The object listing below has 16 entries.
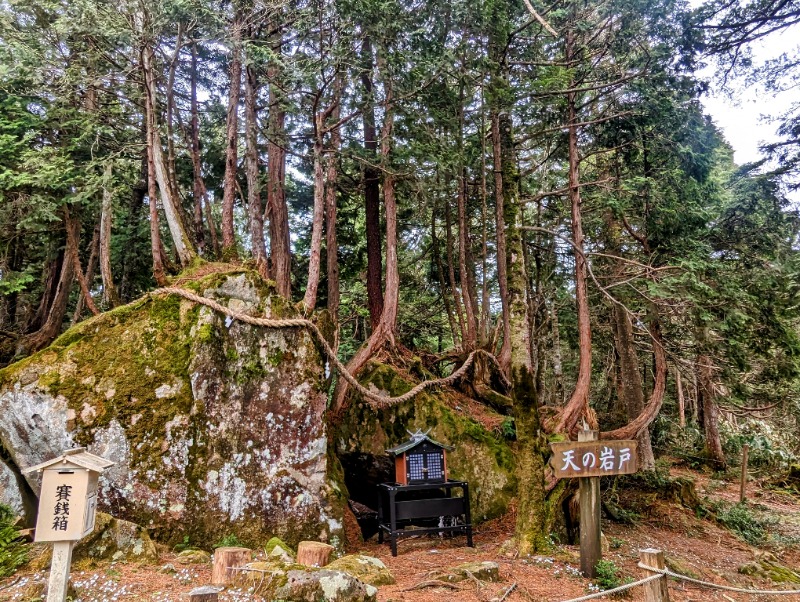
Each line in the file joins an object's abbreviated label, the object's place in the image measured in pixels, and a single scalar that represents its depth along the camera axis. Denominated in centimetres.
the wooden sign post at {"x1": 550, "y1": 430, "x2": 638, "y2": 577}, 559
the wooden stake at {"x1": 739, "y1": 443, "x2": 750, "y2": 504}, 1138
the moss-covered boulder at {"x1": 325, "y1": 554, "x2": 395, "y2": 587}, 494
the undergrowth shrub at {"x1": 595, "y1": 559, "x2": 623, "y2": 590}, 537
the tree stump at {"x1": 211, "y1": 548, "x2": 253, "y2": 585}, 457
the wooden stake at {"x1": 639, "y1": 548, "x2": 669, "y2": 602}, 426
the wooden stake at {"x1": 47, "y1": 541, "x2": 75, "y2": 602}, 347
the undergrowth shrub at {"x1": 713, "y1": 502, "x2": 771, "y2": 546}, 976
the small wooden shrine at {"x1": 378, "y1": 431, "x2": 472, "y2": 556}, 677
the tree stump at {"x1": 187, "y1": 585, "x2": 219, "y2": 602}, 315
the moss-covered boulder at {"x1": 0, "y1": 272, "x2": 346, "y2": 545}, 586
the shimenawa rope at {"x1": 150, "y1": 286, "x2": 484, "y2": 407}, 671
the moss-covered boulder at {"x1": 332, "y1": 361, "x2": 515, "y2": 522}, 827
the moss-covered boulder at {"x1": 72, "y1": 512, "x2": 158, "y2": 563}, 496
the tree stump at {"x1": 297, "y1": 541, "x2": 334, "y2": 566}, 503
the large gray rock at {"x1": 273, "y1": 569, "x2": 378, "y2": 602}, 403
